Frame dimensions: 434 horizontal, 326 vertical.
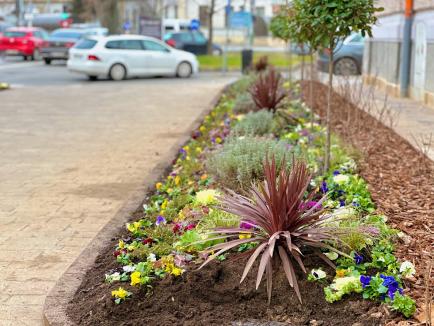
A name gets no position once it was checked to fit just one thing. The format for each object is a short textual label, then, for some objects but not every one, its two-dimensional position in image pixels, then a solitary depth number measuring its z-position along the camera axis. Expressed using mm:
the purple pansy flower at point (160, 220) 5660
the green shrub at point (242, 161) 6414
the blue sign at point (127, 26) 51688
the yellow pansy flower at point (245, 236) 4774
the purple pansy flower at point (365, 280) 4148
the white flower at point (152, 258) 4839
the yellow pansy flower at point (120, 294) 4250
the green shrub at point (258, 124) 9273
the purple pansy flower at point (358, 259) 4472
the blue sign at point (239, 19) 33062
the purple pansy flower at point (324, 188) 6010
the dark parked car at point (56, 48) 34488
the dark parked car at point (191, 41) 39219
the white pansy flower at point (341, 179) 6262
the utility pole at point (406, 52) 14500
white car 24141
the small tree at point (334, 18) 6633
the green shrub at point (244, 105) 11812
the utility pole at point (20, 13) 56594
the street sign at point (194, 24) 47588
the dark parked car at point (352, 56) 20828
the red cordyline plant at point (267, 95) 10883
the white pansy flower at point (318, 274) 4355
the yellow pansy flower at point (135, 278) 4406
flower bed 4129
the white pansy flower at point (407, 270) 4320
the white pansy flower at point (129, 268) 4656
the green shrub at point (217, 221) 5125
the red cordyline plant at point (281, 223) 4430
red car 37375
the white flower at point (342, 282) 4184
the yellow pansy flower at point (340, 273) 4328
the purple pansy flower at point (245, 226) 4802
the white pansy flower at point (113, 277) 4574
